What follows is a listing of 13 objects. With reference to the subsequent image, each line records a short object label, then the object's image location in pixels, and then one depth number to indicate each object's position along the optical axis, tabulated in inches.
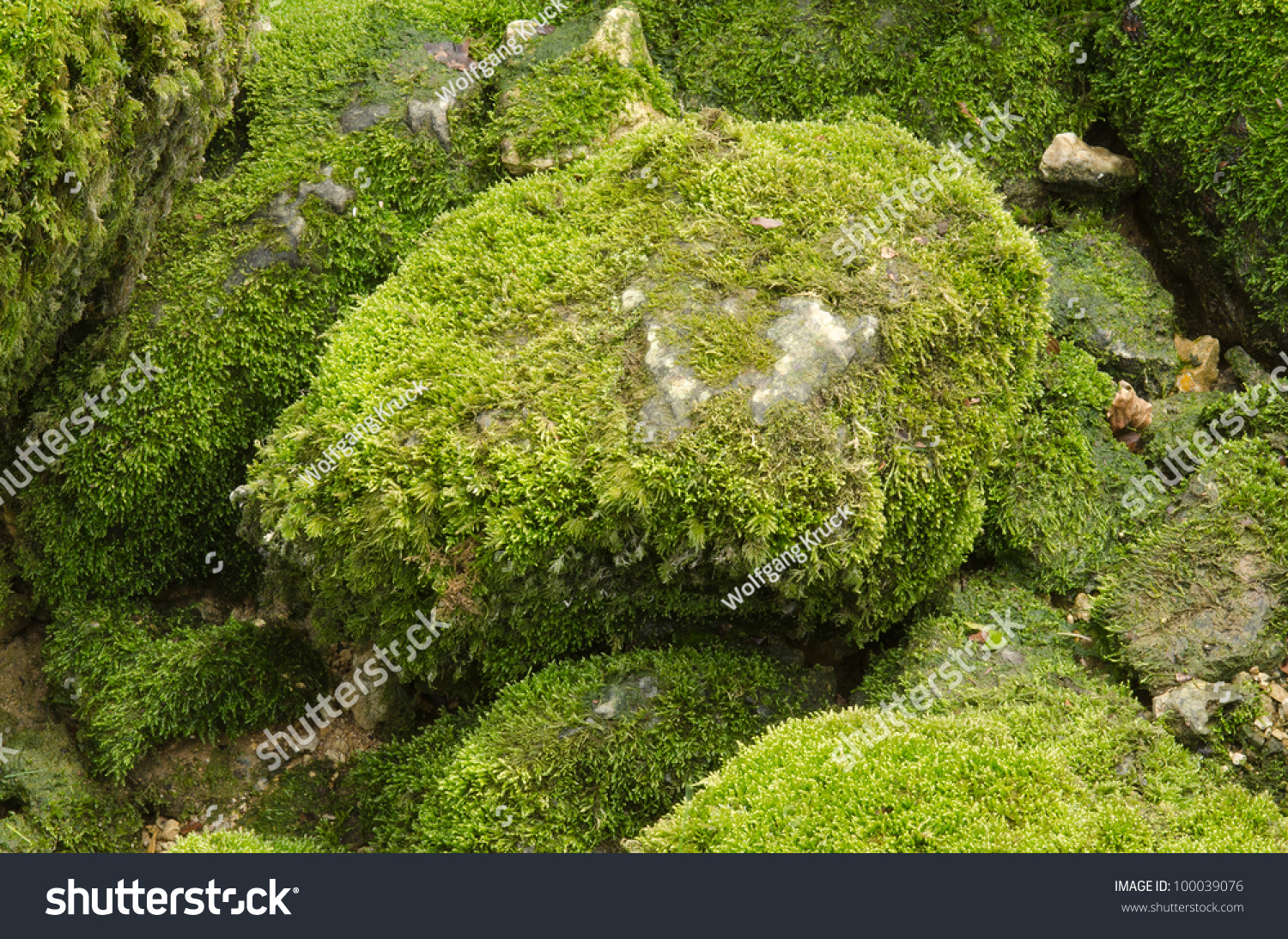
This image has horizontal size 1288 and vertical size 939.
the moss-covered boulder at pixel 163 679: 206.7
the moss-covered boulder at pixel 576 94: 222.5
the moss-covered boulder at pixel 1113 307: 217.6
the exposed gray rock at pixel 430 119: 226.4
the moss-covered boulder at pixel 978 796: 148.9
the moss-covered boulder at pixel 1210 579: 181.8
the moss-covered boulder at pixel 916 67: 232.8
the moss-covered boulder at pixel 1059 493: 200.2
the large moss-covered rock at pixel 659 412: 170.7
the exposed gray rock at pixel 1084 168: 228.4
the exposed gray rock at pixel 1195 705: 175.5
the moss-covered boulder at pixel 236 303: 207.0
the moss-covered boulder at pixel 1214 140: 207.9
